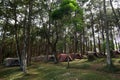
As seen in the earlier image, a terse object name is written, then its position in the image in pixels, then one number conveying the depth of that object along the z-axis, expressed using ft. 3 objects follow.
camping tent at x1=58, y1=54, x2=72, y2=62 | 51.16
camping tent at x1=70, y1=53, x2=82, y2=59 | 54.67
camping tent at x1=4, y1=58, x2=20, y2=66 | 51.46
